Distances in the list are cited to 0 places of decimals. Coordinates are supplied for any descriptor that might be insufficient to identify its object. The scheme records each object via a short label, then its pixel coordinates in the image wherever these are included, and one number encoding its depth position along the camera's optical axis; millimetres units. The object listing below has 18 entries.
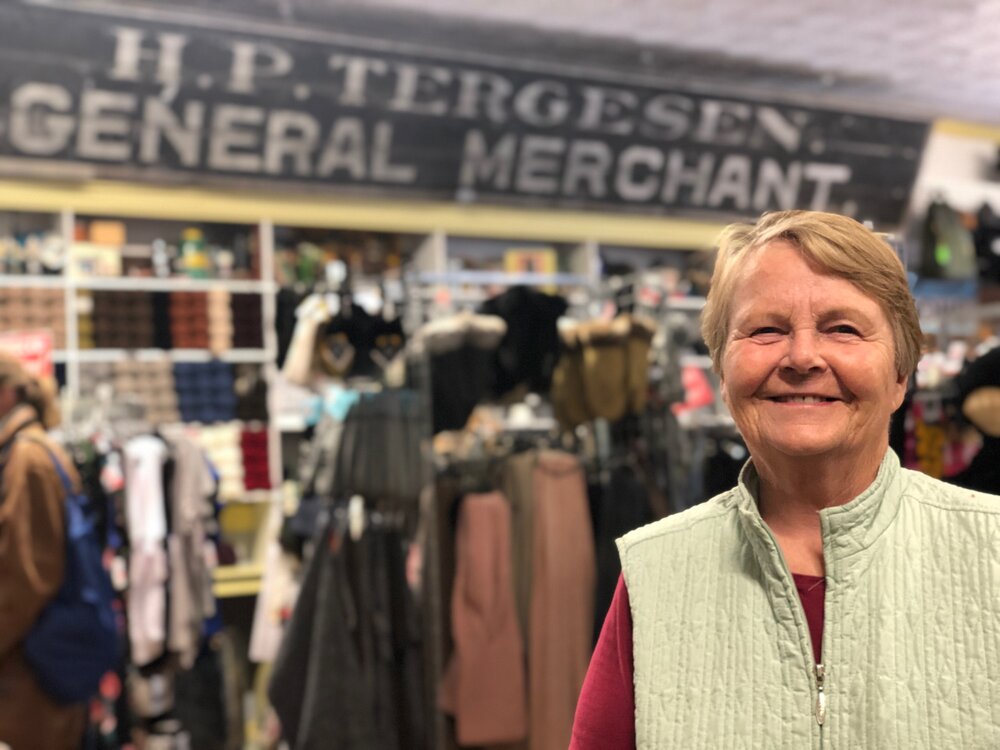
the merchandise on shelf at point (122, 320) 5668
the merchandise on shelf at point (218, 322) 5902
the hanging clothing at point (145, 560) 4391
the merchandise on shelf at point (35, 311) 5402
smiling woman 1082
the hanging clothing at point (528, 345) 3879
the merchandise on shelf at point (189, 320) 5844
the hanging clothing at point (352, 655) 3580
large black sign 5090
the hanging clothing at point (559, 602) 3600
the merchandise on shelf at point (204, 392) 5844
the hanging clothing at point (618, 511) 3666
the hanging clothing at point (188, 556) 4453
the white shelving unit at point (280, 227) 5598
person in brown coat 3273
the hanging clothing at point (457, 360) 3779
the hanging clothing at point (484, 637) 3562
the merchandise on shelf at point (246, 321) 5988
